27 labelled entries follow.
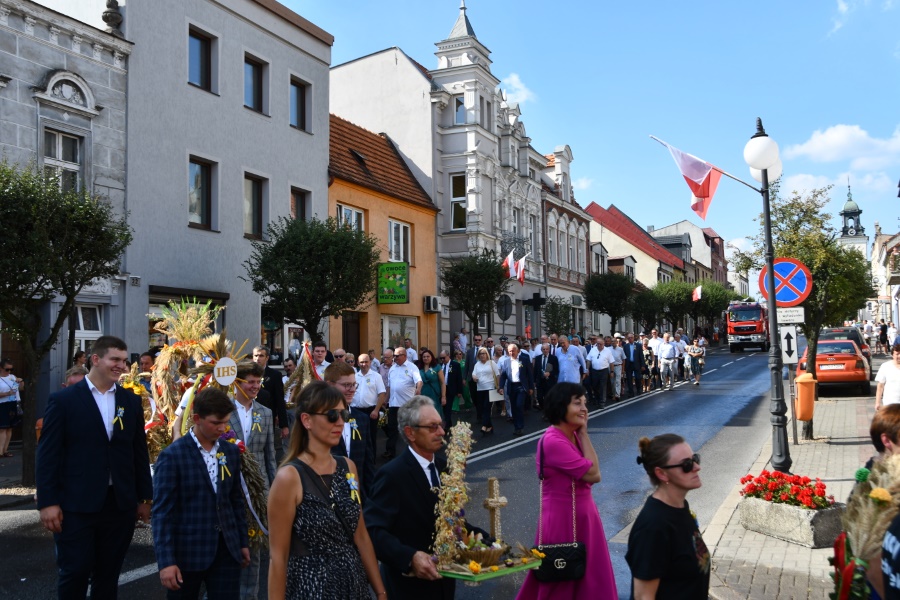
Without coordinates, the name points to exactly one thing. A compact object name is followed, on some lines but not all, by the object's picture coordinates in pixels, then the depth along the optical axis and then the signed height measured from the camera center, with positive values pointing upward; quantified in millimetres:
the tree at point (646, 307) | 50875 +1641
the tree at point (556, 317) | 34156 +751
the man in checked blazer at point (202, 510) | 4609 -934
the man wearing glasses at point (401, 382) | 14094 -728
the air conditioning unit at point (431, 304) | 28188 +1110
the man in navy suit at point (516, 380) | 16859 -897
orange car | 21219 -836
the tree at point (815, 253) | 16484 +1574
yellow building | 24703 +3510
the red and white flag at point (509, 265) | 27688 +2323
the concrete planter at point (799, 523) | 7684 -1745
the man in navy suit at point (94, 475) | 5062 -806
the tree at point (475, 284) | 27031 +1700
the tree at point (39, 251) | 11297 +1264
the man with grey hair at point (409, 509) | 4016 -821
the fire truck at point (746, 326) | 51406 +417
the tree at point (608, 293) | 42312 +2116
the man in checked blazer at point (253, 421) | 6453 -615
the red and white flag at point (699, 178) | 13305 +2426
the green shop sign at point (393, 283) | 24641 +1599
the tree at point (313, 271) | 18172 +1473
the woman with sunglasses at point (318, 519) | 3652 -782
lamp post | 10539 +624
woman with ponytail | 3574 -862
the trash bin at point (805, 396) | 12570 -957
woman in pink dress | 4609 -900
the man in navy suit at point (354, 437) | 6293 -731
